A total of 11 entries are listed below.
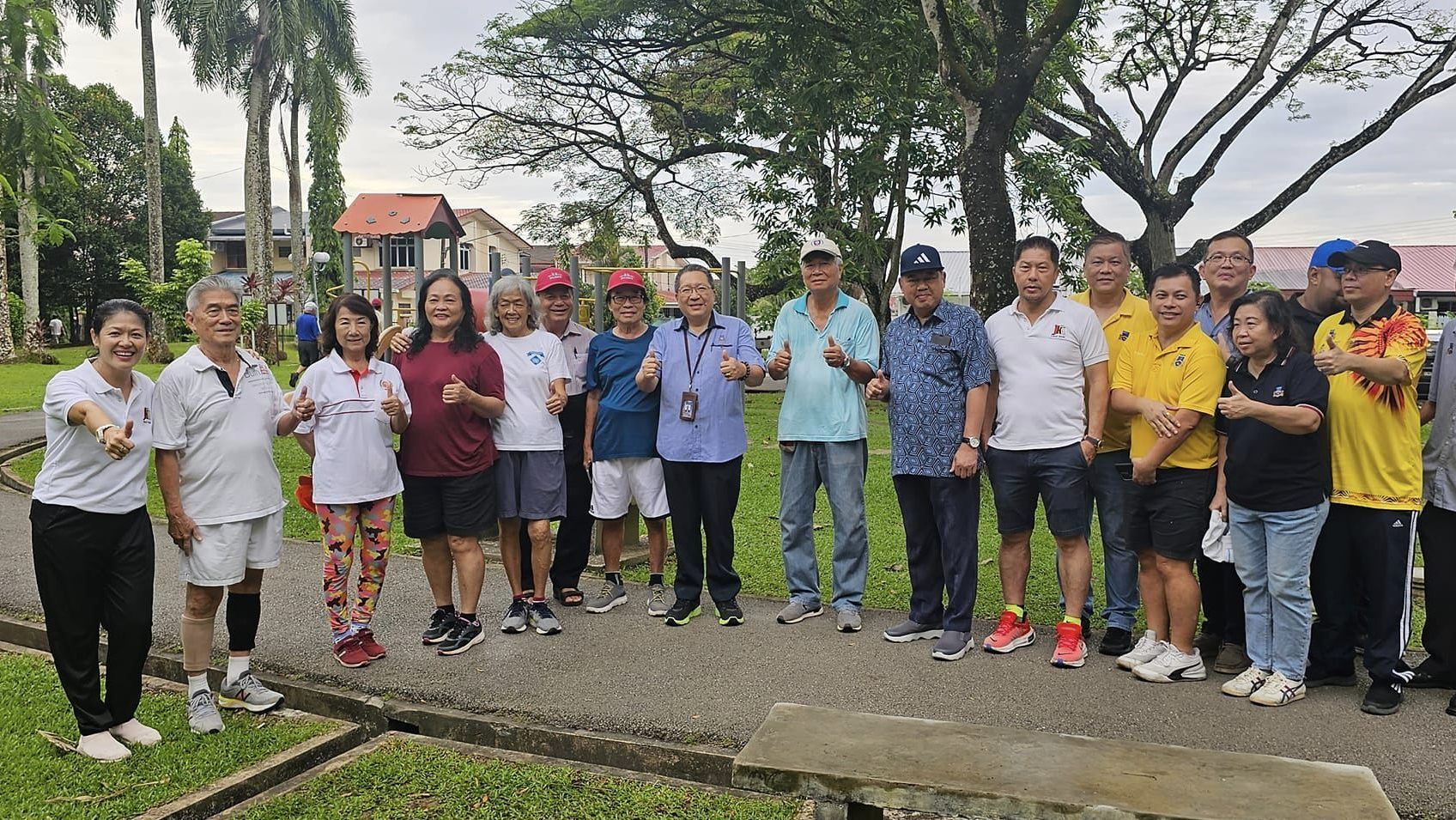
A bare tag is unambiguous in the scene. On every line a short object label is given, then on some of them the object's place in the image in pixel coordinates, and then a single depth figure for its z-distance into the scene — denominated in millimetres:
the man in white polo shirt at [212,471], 4242
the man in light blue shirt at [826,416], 5508
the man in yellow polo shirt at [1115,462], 5125
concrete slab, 2773
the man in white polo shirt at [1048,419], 4930
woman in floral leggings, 4820
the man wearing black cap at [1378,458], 4359
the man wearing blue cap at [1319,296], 5062
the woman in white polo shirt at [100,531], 3943
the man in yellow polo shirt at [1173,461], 4652
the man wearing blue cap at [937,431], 5133
